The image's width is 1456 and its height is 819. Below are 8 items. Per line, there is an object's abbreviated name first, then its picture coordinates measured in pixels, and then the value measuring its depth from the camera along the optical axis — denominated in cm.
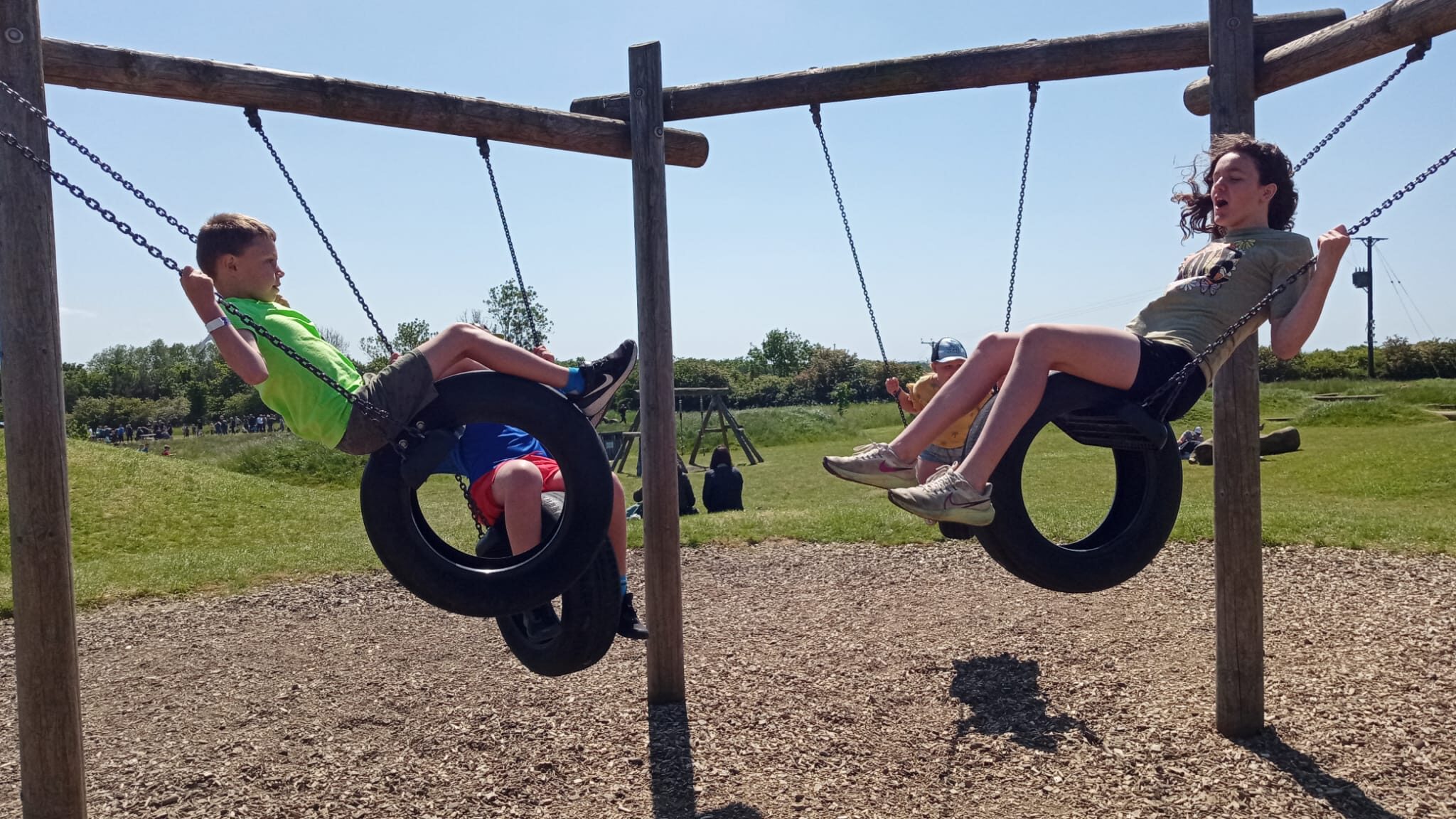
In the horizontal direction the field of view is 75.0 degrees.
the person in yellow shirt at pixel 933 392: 446
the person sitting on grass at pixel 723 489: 1395
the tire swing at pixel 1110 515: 309
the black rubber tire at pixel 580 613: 340
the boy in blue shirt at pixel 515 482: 332
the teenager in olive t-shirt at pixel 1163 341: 304
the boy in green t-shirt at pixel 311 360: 308
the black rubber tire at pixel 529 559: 313
